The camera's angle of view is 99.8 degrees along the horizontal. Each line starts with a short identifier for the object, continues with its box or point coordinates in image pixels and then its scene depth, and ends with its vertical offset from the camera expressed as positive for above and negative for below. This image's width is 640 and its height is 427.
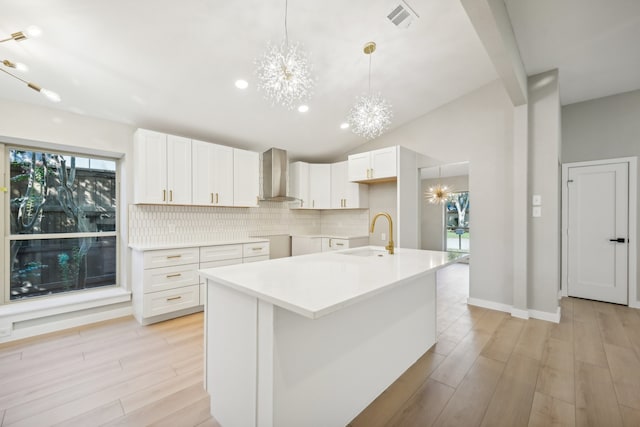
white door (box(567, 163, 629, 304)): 3.77 -0.27
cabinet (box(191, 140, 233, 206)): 3.68 +0.56
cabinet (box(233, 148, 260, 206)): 4.11 +0.56
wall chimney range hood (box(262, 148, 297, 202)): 4.50 +0.65
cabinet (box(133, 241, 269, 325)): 3.08 -0.81
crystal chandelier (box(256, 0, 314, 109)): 1.93 +1.03
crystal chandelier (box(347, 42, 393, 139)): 2.82 +1.05
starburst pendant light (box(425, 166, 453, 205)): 5.75 +0.44
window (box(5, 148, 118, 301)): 2.98 -0.12
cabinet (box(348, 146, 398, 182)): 4.13 +0.78
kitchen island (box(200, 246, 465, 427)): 1.22 -0.69
